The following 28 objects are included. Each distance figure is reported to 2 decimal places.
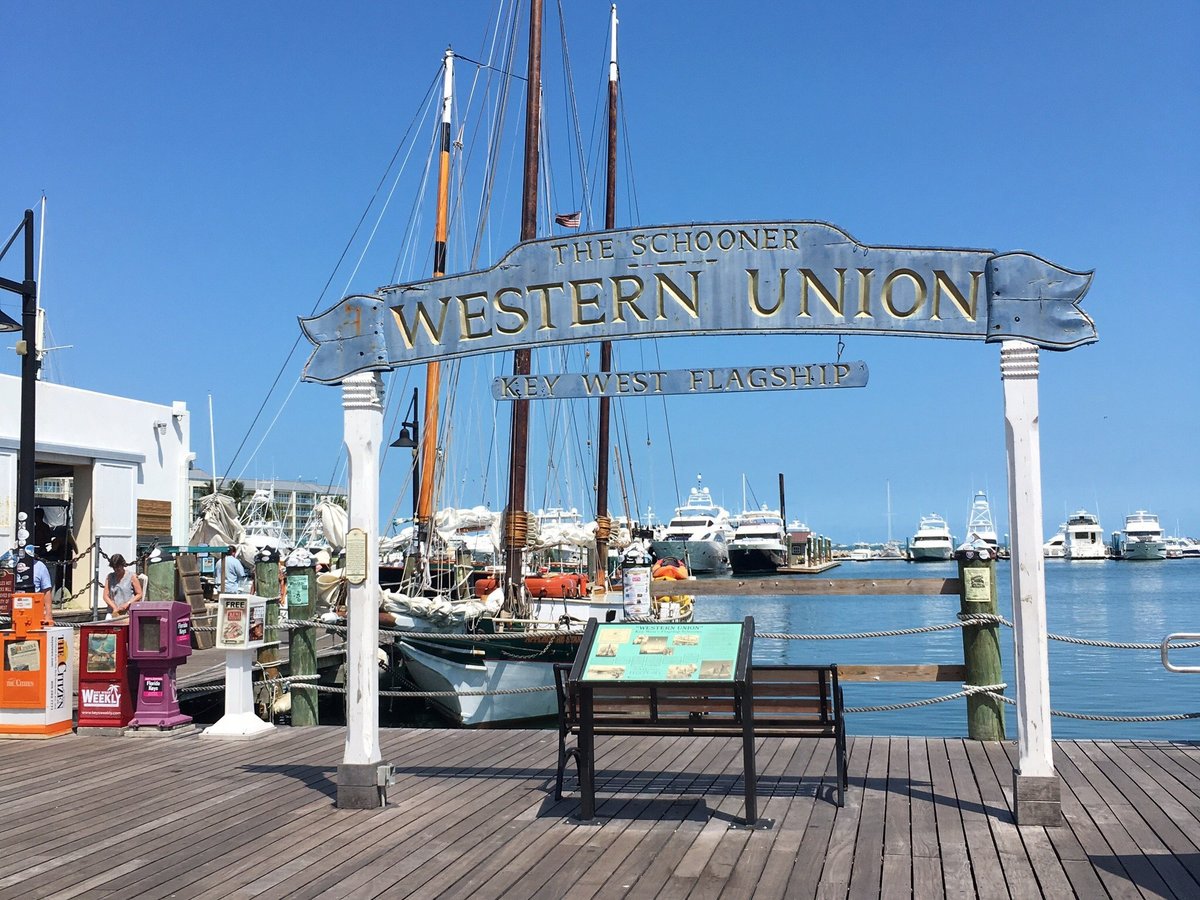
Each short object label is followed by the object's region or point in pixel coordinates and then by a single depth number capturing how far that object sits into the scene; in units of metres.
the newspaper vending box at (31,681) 9.95
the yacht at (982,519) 110.62
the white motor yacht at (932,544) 122.06
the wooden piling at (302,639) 10.44
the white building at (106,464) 20.55
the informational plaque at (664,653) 6.61
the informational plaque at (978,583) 8.94
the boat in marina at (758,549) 92.25
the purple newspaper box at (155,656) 10.05
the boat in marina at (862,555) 172.62
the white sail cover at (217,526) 26.92
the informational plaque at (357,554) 7.19
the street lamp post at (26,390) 13.08
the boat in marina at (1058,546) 143.38
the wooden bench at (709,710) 6.55
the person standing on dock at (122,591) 13.68
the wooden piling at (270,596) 11.12
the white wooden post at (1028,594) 6.31
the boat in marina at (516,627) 15.93
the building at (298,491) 126.19
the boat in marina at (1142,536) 128.88
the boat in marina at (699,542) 82.06
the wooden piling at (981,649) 8.86
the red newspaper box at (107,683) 10.04
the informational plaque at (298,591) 10.38
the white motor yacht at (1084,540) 132.00
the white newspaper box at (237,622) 10.04
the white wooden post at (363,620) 7.09
